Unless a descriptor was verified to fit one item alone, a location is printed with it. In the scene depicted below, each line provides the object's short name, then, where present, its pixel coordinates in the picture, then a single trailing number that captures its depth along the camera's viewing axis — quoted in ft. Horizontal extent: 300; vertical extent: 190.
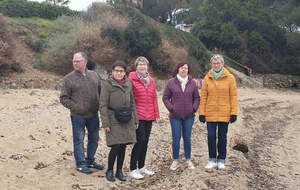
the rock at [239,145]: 25.29
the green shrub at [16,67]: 46.23
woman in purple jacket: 18.92
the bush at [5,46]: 43.39
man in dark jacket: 17.44
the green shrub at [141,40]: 59.72
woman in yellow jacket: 18.83
